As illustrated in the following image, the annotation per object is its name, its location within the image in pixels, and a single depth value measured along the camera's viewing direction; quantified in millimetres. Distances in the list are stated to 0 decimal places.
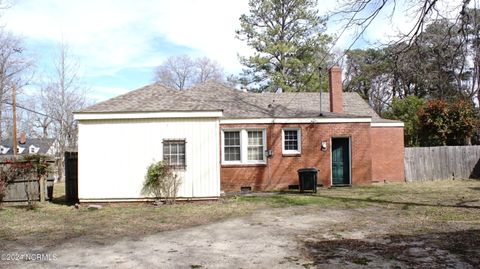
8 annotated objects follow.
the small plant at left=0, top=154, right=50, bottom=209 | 14773
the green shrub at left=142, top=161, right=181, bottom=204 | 14336
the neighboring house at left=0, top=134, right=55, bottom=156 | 49969
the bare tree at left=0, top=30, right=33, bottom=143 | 33594
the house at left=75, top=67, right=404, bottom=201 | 14633
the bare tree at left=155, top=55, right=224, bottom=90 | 58719
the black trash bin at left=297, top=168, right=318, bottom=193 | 17391
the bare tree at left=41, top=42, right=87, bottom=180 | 41262
